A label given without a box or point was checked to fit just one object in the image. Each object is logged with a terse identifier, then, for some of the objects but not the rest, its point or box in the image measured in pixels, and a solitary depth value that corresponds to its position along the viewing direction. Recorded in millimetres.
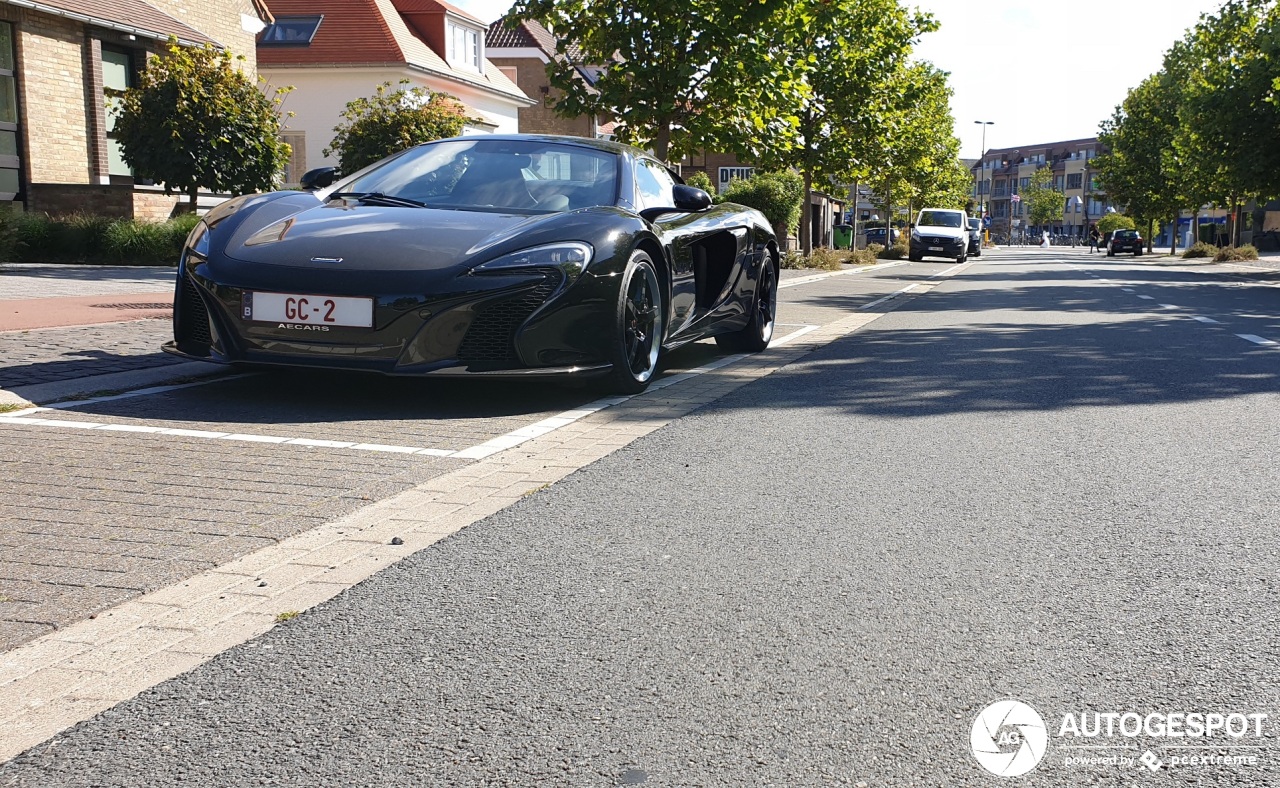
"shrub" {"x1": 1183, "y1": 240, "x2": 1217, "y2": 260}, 53862
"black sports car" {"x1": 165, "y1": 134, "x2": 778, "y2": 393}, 5879
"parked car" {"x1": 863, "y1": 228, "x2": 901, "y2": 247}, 90938
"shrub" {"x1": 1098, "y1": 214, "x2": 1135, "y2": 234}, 129275
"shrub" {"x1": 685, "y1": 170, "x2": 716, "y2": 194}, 52981
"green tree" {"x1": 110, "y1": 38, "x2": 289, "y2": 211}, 20297
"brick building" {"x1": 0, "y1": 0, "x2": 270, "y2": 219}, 22875
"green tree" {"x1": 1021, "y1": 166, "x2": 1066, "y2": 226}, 148875
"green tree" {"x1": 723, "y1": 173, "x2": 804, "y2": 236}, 39938
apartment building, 164875
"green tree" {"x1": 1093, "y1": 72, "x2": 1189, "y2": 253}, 65625
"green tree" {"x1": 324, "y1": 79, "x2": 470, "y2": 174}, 21047
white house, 39375
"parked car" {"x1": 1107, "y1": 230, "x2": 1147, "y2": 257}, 71375
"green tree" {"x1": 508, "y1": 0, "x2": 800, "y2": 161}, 18844
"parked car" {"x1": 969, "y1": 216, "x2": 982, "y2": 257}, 59969
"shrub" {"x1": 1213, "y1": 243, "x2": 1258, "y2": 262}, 48969
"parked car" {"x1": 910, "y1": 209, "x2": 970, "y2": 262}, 49500
